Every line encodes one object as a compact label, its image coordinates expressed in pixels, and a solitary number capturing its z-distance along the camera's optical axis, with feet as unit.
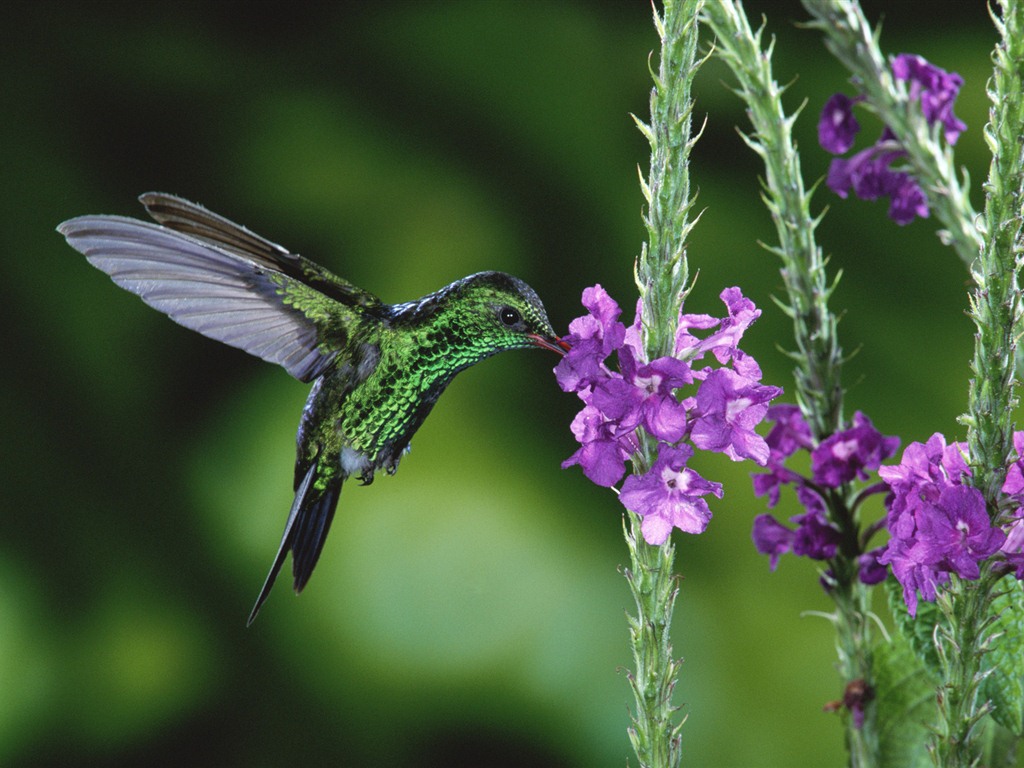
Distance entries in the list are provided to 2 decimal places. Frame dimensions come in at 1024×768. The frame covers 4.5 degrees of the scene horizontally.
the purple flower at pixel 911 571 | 5.89
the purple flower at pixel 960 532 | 5.87
